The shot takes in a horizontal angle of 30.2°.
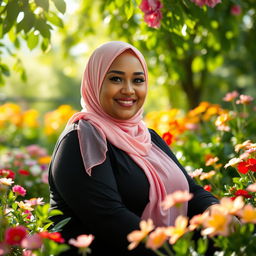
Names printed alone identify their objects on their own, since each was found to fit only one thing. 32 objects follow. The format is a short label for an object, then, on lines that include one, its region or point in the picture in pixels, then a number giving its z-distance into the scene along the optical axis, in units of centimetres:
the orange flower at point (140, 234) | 141
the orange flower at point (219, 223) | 138
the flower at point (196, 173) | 247
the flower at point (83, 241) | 147
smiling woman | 198
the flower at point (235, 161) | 226
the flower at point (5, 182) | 207
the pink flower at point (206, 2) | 265
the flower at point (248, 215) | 142
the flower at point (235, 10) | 429
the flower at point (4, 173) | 239
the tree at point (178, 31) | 282
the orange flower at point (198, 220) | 148
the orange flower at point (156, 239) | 139
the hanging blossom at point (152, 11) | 262
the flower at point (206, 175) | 225
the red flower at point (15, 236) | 156
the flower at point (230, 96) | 378
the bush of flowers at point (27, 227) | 153
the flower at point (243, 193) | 210
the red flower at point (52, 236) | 155
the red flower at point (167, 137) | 326
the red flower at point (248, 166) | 217
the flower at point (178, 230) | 143
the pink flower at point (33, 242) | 149
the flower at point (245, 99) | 341
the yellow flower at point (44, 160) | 477
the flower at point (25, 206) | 212
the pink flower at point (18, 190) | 234
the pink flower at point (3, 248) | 150
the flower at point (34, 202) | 200
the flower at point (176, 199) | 144
